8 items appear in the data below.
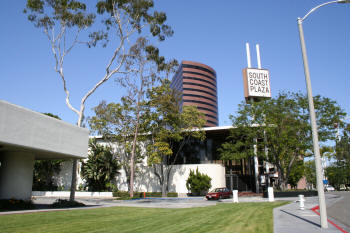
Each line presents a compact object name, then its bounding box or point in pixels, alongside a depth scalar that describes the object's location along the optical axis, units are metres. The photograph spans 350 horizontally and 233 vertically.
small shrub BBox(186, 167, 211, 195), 39.31
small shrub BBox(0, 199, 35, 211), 17.26
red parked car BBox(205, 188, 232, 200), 31.95
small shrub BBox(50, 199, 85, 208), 20.89
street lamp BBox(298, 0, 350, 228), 9.17
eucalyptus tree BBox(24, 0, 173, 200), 26.22
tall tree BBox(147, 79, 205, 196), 36.91
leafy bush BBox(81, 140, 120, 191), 40.59
